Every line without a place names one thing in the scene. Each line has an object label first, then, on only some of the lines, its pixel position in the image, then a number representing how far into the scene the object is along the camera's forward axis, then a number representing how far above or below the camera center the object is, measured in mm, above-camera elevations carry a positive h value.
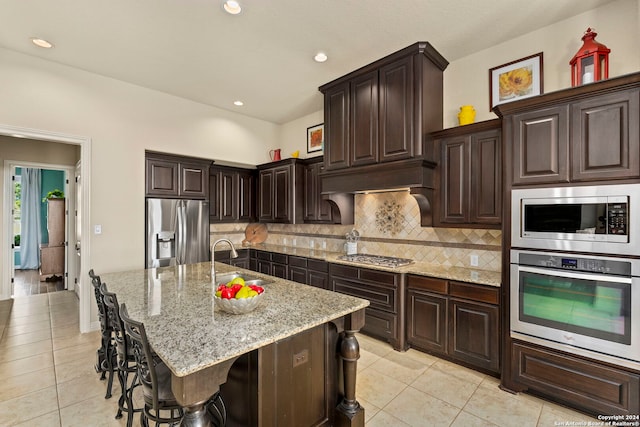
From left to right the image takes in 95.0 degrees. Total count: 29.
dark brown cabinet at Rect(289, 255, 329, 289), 3861 -805
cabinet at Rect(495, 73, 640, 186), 1896 +567
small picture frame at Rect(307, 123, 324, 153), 4781 +1258
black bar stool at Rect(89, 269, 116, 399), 2180 -897
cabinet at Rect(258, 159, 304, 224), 4652 +364
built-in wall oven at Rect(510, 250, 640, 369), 1874 -637
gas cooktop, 3305 -571
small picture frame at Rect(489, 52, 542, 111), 2701 +1282
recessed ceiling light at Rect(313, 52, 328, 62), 3123 +1698
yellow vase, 2963 +1002
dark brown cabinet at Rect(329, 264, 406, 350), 3057 -933
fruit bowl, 1641 -514
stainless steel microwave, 1867 -39
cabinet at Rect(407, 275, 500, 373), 2520 -998
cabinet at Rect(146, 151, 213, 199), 4043 +544
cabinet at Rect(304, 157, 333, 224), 4352 +236
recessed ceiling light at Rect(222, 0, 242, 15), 2356 +1699
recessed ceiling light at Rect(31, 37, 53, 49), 2914 +1739
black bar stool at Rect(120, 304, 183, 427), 1316 -864
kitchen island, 1228 -693
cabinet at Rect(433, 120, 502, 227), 2672 +368
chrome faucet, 2505 -549
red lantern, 2197 +1155
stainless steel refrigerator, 4012 -263
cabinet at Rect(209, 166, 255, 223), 4941 +335
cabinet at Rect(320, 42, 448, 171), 2953 +1165
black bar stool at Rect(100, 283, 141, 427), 1752 -857
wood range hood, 2986 +376
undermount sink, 2558 -592
